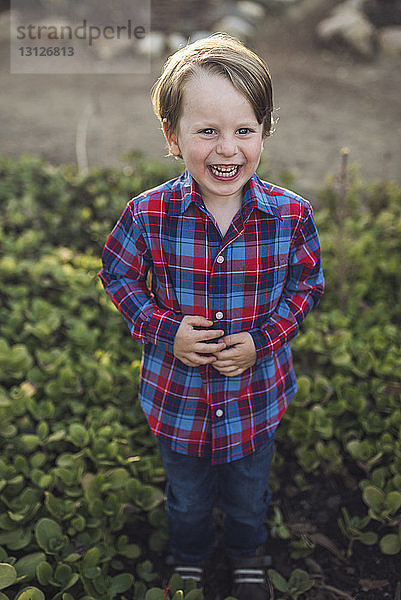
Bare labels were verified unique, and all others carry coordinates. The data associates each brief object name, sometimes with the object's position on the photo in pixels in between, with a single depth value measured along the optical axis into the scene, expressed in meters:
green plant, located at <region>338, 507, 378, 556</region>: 1.98
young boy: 1.38
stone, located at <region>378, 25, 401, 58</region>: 8.12
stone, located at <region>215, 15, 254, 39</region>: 8.61
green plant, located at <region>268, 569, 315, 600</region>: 1.84
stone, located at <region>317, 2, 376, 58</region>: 8.03
